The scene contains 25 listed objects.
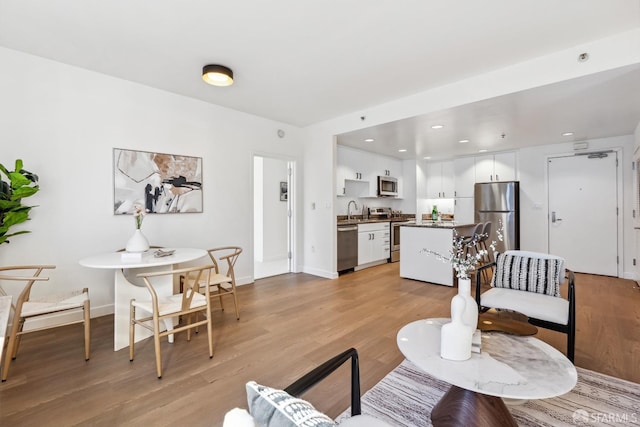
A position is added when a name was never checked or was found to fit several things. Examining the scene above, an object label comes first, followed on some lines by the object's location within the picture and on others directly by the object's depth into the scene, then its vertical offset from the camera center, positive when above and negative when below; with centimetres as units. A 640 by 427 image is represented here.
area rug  166 -114
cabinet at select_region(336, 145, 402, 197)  598 +97
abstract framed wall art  336 +40
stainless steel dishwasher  517 -57
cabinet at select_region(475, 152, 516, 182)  618 +102
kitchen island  443 -55
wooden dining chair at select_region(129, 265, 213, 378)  212 -71
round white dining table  243 -59
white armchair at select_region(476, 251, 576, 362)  219 -69
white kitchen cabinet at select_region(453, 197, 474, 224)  666 +11
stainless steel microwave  678 +68
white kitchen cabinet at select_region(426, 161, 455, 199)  734 +89
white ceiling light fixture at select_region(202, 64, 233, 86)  297 +143
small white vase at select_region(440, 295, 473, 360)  144 -61
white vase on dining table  273 -26
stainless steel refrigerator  600 +12
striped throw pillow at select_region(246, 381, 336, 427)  62 -43
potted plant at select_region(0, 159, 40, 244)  254 +17
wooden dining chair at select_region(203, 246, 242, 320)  308 -69
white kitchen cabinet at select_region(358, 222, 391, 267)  565 -56
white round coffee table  126 -72
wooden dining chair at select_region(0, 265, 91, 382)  208 -68
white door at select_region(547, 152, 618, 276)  509 +6
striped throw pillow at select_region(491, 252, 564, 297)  264 -54
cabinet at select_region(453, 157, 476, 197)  667 +89
